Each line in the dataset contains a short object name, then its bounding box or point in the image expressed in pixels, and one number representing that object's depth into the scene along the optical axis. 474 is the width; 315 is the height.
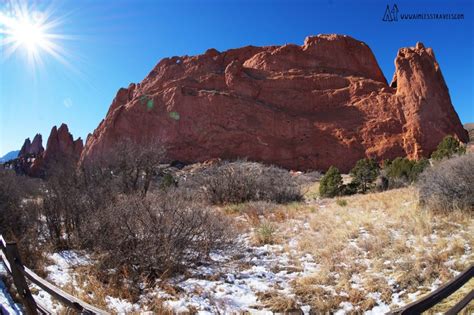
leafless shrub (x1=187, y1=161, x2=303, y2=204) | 13.49
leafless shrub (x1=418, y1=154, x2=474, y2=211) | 6.88
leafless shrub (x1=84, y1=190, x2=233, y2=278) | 5.17
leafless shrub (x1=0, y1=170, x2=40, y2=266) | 6.95
